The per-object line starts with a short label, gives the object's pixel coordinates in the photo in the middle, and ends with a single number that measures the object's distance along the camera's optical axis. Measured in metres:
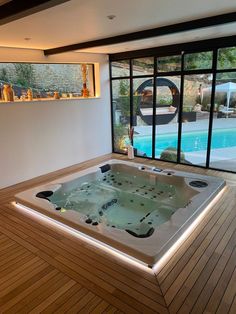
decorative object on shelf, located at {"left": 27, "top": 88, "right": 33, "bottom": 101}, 5.23
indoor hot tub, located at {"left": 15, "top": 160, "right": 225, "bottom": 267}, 2.94
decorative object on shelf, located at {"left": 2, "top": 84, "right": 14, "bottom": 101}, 4.80
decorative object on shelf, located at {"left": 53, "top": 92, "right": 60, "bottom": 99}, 5.70
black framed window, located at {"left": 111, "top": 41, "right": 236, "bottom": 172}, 5.12
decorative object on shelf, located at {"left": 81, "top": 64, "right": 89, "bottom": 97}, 6.35
